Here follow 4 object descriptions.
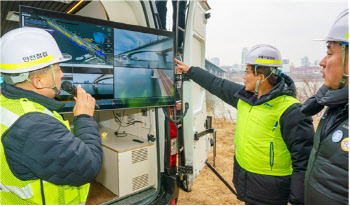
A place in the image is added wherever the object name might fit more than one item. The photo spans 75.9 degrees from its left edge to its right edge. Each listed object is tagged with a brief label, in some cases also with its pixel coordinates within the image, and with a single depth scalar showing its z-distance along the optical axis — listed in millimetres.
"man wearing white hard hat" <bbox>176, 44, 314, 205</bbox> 1848
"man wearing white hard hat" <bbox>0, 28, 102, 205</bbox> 1252
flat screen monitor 1958
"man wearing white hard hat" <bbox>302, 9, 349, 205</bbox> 1231
